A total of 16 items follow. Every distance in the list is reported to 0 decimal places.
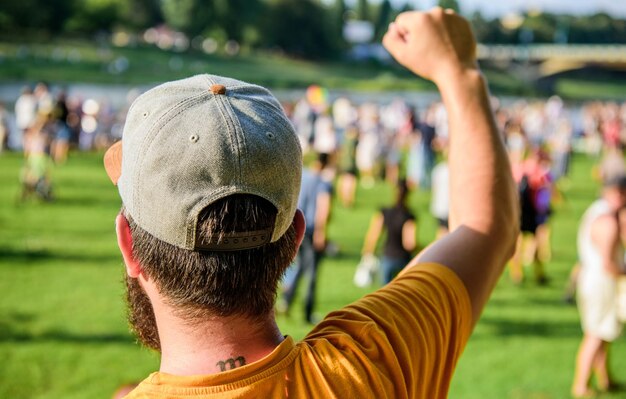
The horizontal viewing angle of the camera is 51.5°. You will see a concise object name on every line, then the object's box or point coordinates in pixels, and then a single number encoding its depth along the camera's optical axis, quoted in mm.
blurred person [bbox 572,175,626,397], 5047
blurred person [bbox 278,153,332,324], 6543
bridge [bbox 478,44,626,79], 56438
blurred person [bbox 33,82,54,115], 15690
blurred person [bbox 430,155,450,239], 8336
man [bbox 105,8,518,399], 1031
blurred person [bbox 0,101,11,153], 16906
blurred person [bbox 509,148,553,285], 8359
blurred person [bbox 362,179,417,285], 6363
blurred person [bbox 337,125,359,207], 12664
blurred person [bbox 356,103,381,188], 15766
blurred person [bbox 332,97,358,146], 20703
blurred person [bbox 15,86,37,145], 16656
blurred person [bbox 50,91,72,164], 15805
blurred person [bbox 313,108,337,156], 13874
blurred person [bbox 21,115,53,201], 11156
